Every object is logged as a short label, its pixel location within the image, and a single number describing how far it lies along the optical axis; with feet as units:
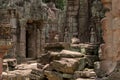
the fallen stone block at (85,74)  20.35
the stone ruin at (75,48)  13.50
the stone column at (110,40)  13.13
